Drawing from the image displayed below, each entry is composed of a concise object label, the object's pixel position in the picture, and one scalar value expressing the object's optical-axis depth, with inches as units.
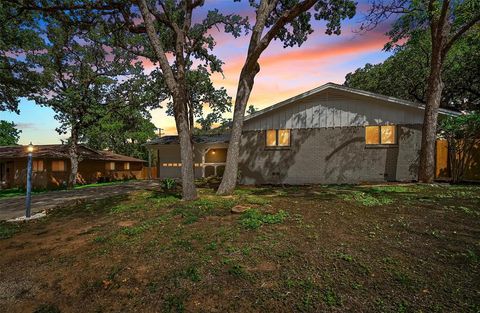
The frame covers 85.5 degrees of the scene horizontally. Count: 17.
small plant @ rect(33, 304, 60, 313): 132.6
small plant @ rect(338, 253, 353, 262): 159.4
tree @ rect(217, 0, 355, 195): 412.8
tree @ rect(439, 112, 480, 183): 478.3
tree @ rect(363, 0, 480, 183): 453.7
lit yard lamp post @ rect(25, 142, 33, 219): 338.3
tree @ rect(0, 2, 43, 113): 668.1
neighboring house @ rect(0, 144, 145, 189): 995.3
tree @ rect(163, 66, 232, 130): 914.7
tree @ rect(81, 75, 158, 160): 944.3
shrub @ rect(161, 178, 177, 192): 519.8
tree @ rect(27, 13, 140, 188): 820.0
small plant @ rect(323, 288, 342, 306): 121.4
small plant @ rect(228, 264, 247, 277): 151.8
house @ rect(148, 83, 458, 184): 518.6
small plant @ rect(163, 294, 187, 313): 125.9
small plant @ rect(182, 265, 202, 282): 150.4
